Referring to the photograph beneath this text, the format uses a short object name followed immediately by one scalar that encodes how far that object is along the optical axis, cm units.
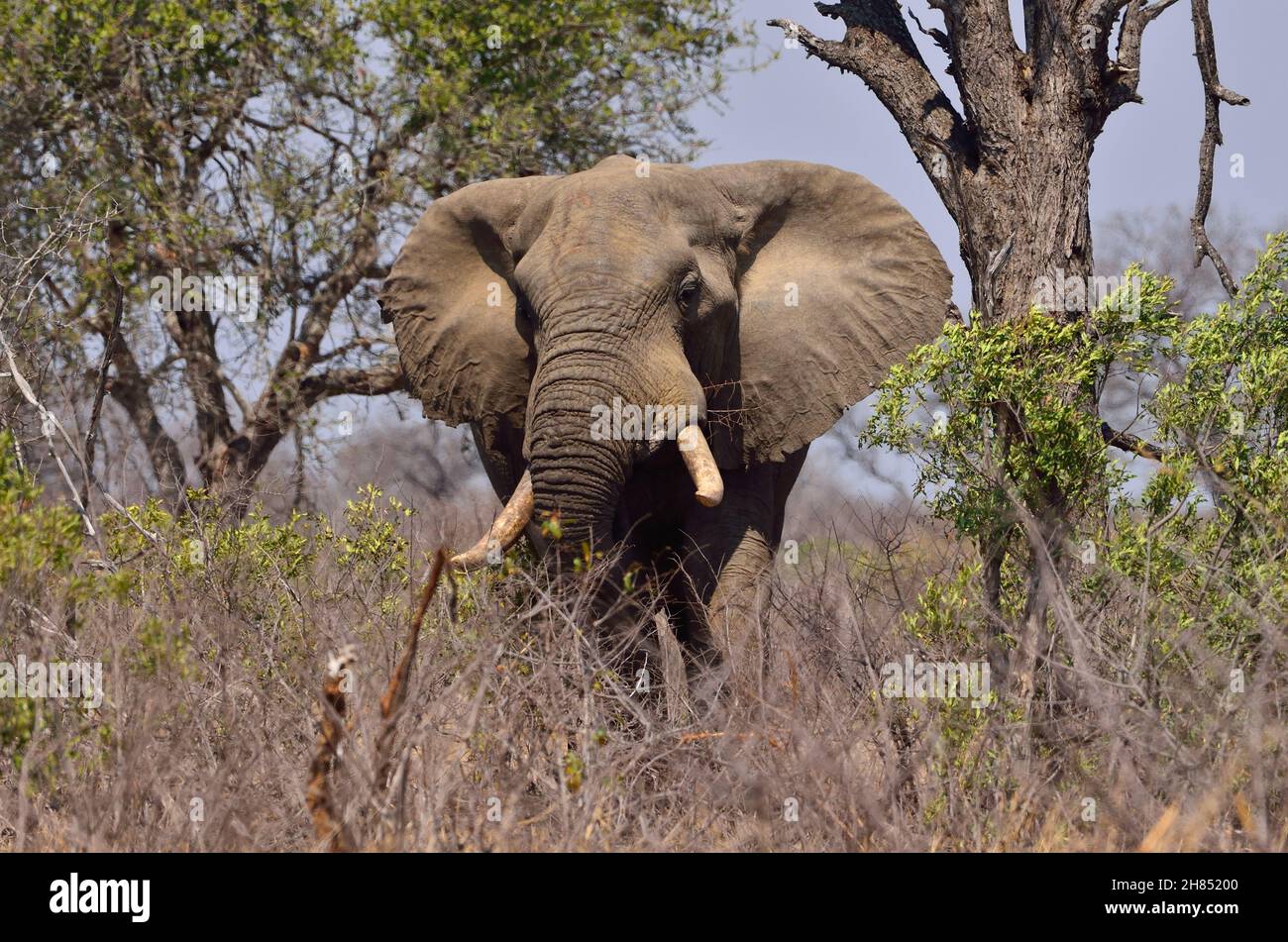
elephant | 1355
